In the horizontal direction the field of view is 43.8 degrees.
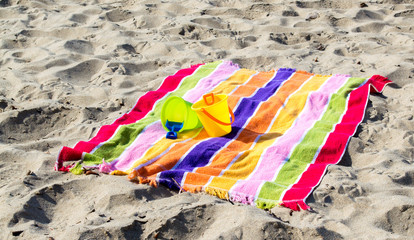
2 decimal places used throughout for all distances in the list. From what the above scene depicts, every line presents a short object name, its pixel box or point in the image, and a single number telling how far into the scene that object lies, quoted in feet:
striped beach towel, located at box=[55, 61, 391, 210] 8.93
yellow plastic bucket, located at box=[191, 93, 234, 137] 10.18
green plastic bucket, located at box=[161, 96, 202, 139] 10.78
